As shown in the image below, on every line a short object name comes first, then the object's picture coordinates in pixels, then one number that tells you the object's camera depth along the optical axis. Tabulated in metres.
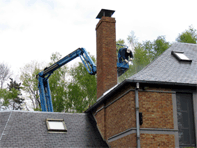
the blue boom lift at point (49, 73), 21.70
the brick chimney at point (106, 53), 16.43
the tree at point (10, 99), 36.16
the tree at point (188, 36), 37.77
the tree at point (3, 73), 37.66
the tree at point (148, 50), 35.58
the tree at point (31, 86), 36.94
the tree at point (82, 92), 35.97
